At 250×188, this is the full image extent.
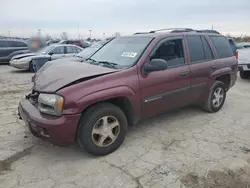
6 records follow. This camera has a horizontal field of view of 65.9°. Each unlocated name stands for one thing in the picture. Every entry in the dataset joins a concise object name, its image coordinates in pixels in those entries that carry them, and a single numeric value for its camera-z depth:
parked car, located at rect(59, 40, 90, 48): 20.11
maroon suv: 2.44
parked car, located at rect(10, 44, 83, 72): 9.38
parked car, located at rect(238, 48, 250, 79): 7.03
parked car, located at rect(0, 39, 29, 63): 11.76
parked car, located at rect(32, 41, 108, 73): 7.46
